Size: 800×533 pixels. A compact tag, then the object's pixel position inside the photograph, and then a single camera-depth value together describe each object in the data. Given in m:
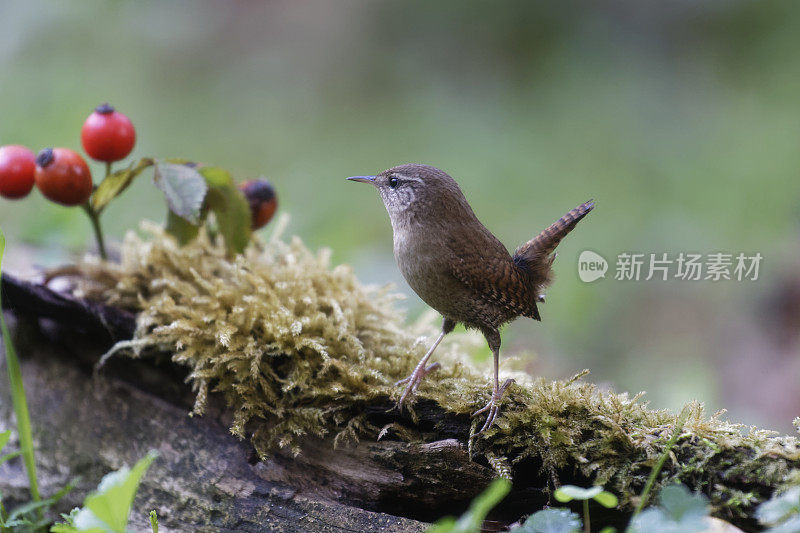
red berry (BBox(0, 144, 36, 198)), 6.39
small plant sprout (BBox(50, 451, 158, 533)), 3.28
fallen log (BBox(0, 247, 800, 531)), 4.61
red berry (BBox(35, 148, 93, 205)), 6.18
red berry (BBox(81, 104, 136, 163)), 6.50
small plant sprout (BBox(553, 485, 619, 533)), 3.62
